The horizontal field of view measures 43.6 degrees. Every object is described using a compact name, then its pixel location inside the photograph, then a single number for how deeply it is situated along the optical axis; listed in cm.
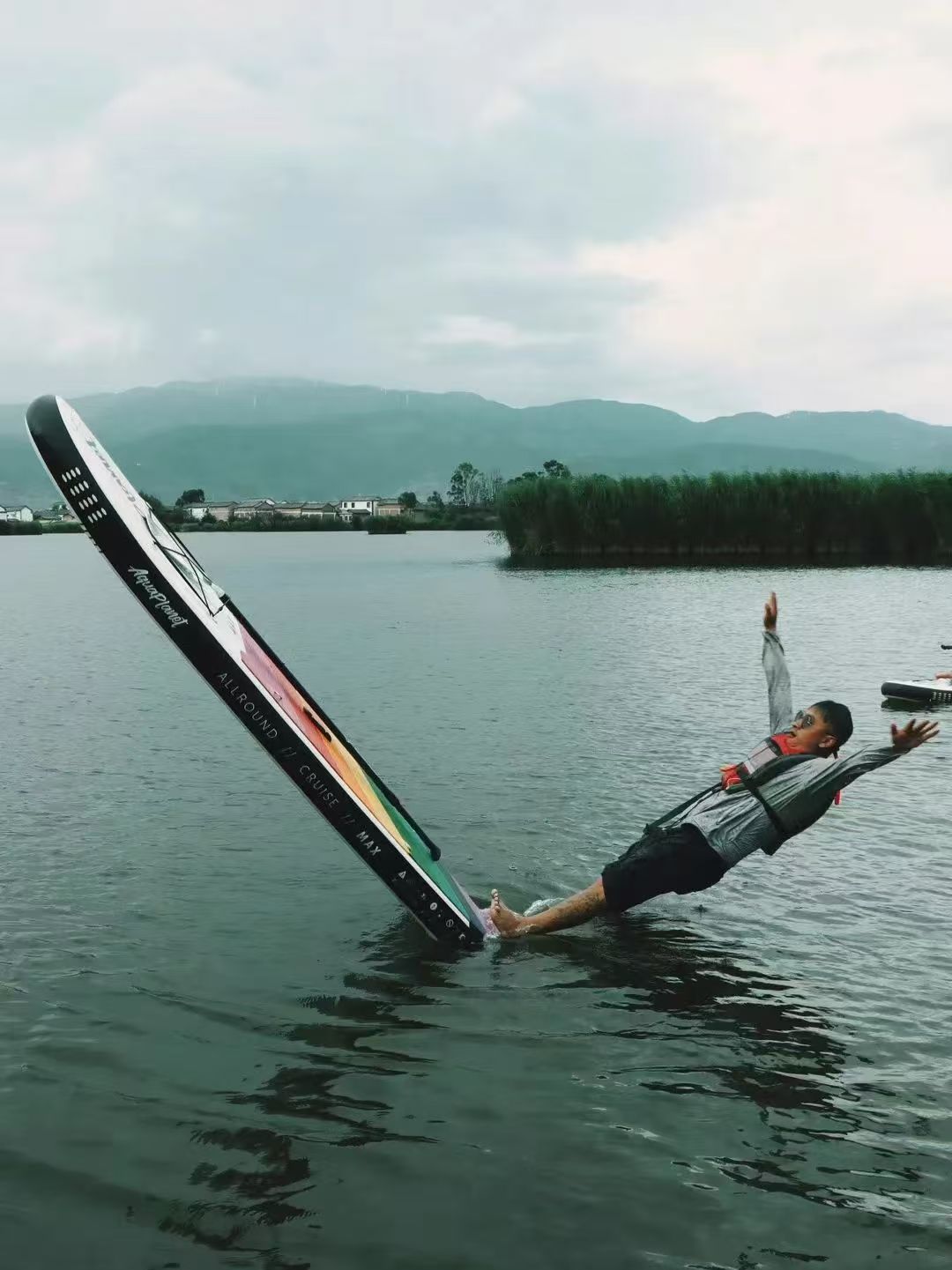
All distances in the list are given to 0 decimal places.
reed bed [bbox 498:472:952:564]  6981
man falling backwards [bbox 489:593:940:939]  843
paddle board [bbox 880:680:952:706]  2331
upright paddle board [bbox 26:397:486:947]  825
